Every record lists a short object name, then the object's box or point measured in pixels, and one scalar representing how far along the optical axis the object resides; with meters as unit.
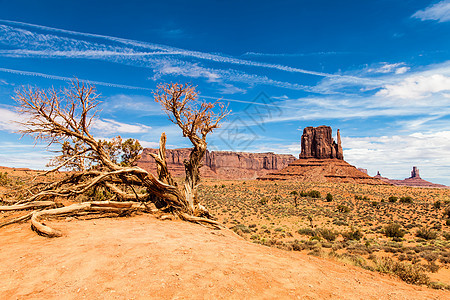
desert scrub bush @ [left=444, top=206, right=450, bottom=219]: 24.12
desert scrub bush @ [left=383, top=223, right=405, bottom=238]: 16.81
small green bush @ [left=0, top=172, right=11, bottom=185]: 17.83
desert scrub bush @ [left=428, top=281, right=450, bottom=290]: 6.88
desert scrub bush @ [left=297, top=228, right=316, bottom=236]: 16.86
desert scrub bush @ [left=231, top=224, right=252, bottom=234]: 16.41
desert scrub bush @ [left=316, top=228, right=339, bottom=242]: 15.52
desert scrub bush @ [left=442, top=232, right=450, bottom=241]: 15.98
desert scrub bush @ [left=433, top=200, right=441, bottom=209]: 29.59
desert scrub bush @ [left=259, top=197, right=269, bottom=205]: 31.92
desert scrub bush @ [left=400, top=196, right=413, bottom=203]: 35.46
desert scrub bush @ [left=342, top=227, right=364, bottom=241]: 15.79
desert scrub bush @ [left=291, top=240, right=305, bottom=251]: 11.36
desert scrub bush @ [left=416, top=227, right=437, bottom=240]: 16.23
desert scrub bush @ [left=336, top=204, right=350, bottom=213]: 27.62
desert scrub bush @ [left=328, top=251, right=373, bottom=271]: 8.56
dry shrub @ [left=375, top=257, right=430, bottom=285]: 7.02
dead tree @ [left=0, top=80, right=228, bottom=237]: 9.82
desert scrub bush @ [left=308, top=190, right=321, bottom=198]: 40.45
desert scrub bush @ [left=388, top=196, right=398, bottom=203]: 36.11
